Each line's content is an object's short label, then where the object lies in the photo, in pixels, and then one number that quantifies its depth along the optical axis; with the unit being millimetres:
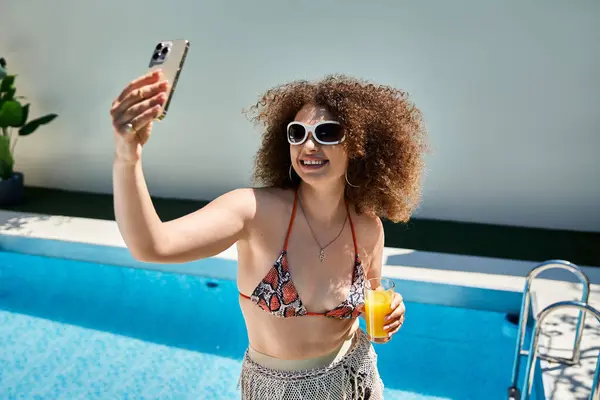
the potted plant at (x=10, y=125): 6875
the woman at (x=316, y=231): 1795
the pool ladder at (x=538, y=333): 2297
